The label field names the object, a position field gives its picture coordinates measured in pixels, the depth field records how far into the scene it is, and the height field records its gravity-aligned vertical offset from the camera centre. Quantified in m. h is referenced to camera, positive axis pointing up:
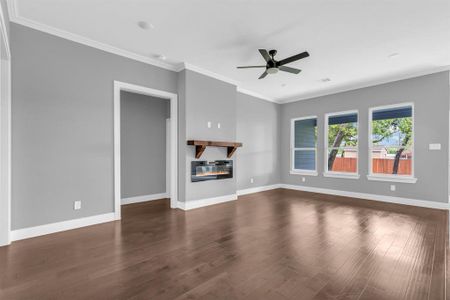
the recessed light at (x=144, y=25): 3.06 +1.77
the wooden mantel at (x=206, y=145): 4.45 +0.10
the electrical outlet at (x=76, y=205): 3.38 -0.86
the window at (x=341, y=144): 6.02 +0.14
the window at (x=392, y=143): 5.16 +0.15
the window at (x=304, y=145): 6.91 +0.13
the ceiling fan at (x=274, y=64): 3.48 +1.43
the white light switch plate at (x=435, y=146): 4.69 +0.05
